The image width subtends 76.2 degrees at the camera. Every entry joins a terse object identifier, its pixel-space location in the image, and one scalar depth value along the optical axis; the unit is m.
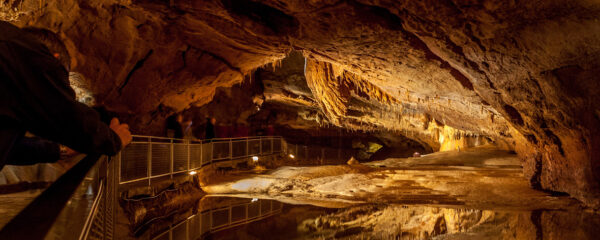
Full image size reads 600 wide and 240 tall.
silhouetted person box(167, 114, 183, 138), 12.72
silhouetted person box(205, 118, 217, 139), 13.95
